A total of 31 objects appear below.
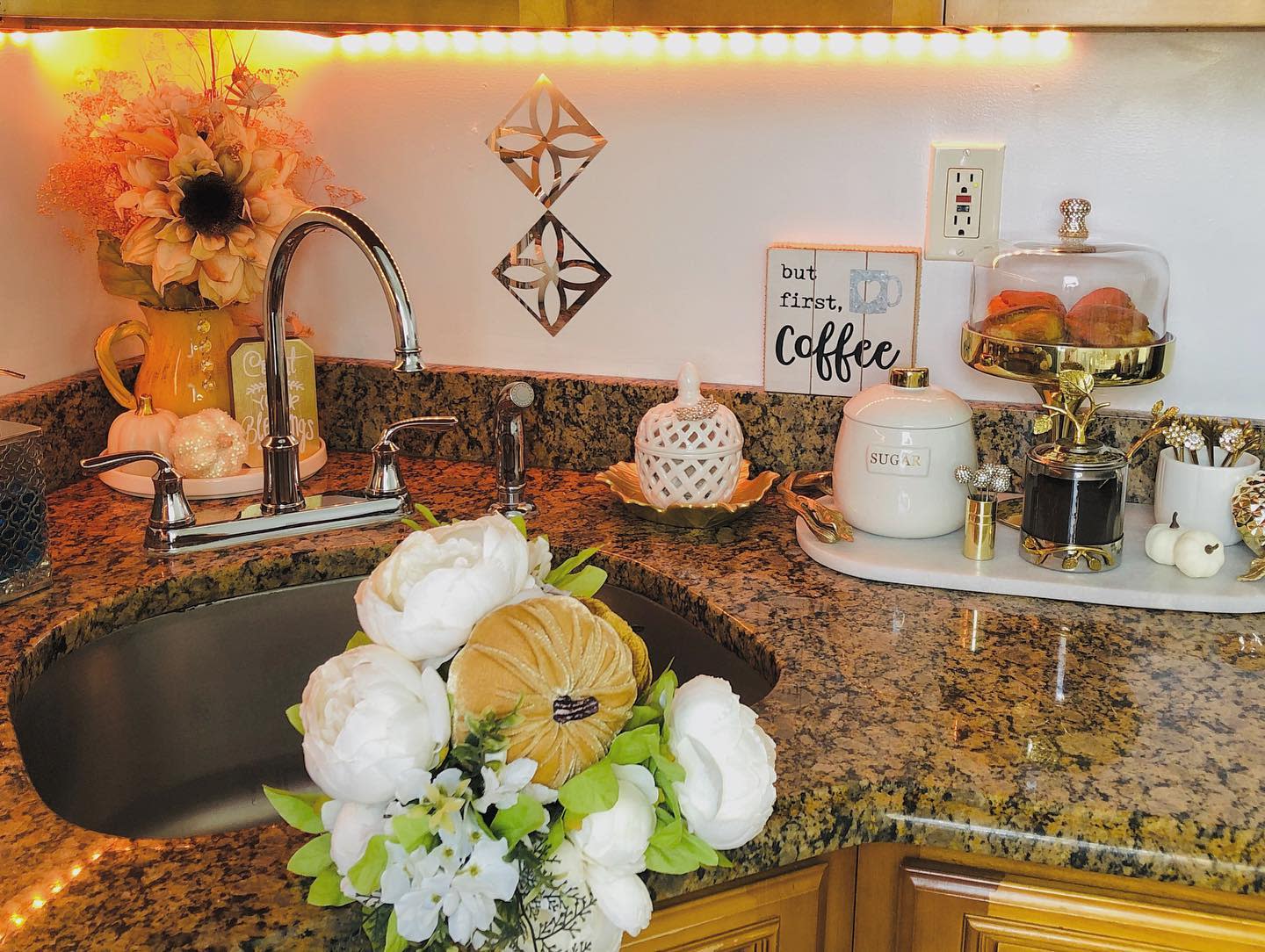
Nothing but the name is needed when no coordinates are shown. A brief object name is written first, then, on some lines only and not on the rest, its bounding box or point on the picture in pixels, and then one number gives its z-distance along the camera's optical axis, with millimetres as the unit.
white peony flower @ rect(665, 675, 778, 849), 701
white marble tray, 1141
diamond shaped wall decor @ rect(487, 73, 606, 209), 1512
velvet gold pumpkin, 699
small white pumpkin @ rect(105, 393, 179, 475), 1462
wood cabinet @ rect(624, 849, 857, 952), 874
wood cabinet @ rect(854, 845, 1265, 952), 851
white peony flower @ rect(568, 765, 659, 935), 680
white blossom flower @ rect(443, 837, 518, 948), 633
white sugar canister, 1237
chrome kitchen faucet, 1257
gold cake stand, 1207
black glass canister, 1177
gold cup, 1207
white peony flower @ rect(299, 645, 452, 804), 649
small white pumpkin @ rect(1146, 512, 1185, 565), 1193
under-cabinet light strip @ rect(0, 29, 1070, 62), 1333
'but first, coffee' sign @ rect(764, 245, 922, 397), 1426
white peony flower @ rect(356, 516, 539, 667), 706
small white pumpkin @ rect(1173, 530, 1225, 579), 1161
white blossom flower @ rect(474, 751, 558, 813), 654
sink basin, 1193
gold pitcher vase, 1486
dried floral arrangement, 1360
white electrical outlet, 1366
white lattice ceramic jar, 1341
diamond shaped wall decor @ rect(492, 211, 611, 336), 1556
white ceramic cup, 1218
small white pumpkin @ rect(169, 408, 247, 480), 1442
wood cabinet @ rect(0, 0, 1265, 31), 1040
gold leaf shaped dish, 1353
